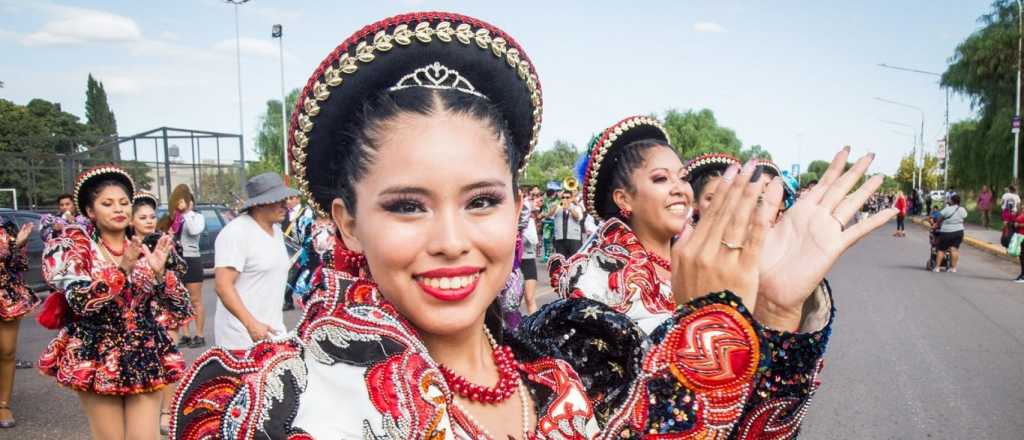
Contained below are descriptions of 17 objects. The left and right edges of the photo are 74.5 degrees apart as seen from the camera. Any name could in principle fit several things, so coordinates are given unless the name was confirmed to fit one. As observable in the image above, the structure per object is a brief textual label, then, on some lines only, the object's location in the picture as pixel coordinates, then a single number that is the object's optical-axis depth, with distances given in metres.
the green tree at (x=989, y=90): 27.95
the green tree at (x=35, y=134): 22.84
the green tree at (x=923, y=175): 50.52
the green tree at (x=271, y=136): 64.76
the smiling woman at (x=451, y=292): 1.09
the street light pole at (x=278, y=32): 32.00
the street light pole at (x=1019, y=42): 22.92
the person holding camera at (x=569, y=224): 11.73
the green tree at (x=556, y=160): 73.46
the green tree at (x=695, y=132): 66.12
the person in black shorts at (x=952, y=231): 13.07
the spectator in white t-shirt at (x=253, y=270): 4.25
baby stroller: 13.45
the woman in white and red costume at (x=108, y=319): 3.65
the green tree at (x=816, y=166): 112.21
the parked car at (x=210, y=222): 13.34
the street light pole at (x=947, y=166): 31.10
